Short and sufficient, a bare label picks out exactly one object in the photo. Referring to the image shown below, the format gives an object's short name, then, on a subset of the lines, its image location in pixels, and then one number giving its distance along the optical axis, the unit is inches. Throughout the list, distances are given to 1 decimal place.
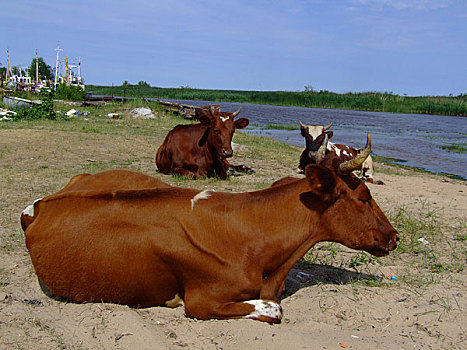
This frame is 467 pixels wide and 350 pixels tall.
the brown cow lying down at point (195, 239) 166.2
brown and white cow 511.5
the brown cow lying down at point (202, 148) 453.1
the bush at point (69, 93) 1435.8
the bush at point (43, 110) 910.4
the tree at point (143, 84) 5529.5
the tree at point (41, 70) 3203.7
